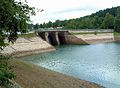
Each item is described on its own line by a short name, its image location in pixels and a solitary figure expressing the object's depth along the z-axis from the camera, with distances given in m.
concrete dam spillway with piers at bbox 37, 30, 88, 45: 34.77
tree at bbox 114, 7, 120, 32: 45.67
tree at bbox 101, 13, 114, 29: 51.18
